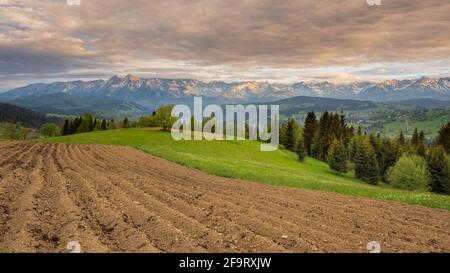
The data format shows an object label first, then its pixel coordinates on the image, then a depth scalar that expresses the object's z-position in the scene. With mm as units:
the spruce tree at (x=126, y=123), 149550
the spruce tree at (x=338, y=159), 83875
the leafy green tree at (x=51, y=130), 159250
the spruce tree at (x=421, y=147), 92300
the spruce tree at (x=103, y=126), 137075
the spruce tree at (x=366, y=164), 83875
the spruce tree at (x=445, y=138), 96312
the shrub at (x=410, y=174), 71375
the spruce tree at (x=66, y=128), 137125
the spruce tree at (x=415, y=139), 102438
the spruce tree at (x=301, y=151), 87250
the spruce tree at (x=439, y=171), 73750
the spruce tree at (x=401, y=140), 96812
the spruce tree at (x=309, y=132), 111750
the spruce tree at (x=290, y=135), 110438
